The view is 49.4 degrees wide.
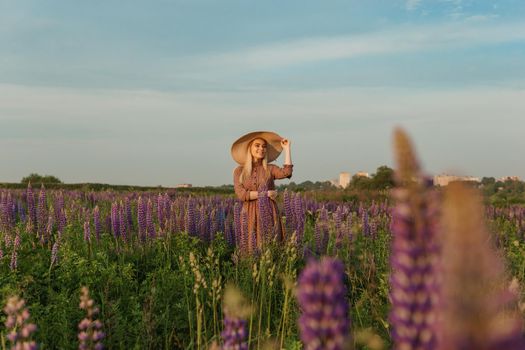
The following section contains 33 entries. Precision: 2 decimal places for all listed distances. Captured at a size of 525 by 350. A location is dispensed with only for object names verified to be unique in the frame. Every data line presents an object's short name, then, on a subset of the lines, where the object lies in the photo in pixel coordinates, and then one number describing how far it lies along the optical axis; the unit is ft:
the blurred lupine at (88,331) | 9.30
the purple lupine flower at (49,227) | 27.71
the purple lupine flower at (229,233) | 31.58
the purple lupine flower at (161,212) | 31.83
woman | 27.62
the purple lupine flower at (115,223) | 30.73
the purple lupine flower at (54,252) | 21.68
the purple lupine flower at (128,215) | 31.73
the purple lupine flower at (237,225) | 29.71
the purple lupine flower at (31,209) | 29.45
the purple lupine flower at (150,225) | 30.30
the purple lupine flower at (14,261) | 21.03
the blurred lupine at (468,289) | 2.47
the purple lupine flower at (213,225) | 30.91
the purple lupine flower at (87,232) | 26.53
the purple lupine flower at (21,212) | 34.39
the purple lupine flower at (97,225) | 29.14
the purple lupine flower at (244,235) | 28.28
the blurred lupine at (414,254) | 3.46
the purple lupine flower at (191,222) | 30.58
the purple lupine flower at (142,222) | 30.42
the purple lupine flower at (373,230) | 32.48
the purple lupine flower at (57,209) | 29.18
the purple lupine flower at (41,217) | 28.81
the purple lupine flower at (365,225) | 31.72
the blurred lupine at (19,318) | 7.29
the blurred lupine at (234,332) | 6.21
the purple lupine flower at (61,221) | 27.96
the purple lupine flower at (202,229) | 30.86
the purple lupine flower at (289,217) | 30.12
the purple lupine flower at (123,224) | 30.63
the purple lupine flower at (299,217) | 29.60
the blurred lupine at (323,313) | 3.97
